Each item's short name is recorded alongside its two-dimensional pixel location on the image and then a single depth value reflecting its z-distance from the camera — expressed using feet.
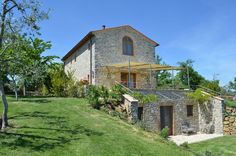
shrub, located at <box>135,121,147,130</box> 38.57
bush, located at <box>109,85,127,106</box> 44.74
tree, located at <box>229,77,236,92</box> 145.90
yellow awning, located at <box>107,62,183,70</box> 57.55
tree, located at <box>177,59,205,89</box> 101.02
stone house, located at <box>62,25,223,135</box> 51.71
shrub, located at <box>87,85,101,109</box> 43.98
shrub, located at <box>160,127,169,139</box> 39.94
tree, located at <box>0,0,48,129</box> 27.33
